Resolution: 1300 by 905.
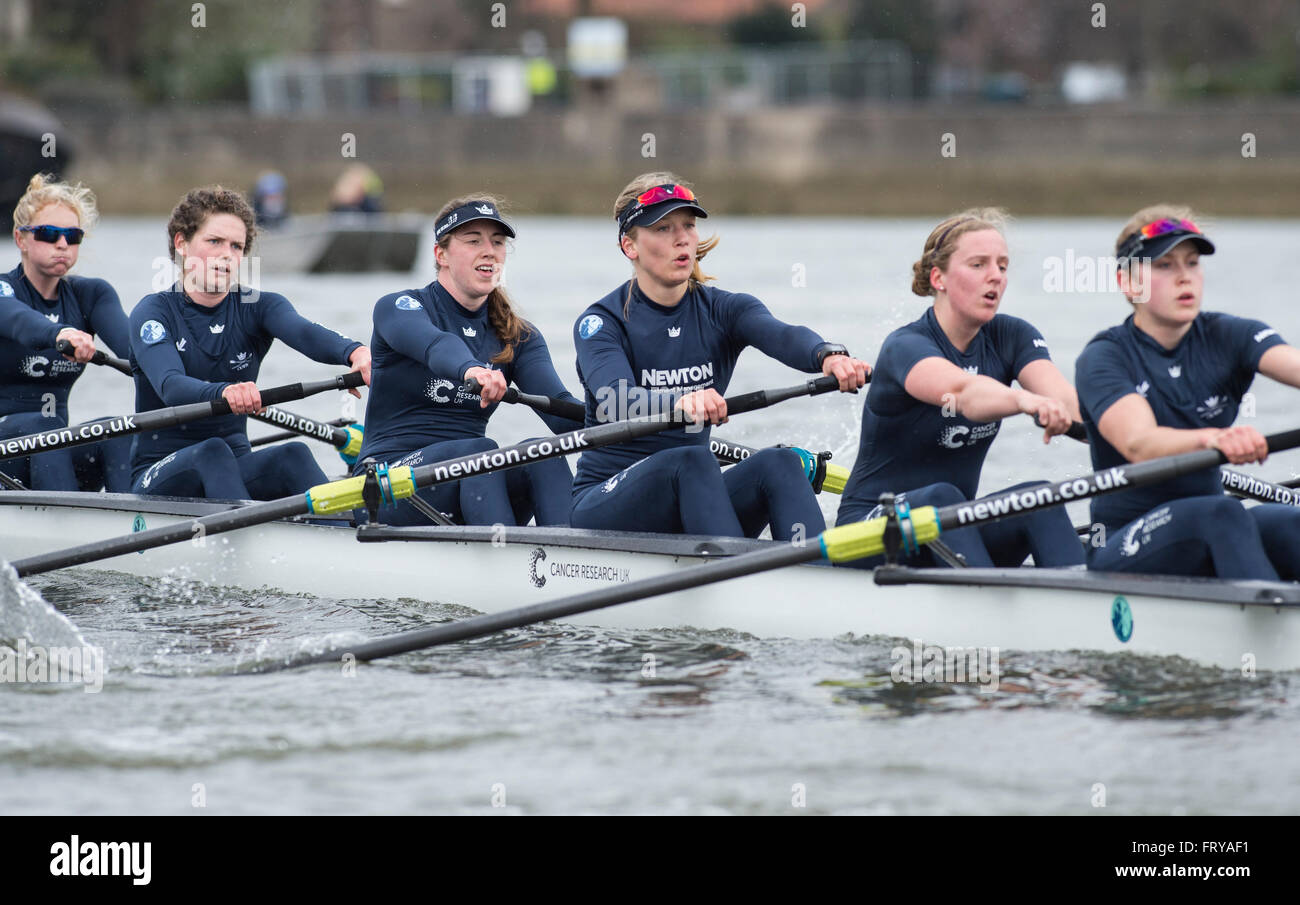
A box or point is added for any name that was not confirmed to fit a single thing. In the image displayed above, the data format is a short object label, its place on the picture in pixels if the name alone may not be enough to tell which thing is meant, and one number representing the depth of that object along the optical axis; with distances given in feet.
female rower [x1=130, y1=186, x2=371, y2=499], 48.42
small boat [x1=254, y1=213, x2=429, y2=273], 155.43
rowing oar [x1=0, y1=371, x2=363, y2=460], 46.88
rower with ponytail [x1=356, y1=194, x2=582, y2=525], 44.62
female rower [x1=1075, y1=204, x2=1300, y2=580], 35.12
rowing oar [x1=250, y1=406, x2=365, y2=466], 53.72
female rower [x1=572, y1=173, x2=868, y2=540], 41.09
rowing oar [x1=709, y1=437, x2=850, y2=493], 46.06
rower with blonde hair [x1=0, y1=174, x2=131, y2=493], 52.75
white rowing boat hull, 35.22
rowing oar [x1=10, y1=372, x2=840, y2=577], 41.60
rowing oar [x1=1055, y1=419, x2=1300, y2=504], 43.42
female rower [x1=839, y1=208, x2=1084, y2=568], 37.37
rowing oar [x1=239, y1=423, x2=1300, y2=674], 34.73
